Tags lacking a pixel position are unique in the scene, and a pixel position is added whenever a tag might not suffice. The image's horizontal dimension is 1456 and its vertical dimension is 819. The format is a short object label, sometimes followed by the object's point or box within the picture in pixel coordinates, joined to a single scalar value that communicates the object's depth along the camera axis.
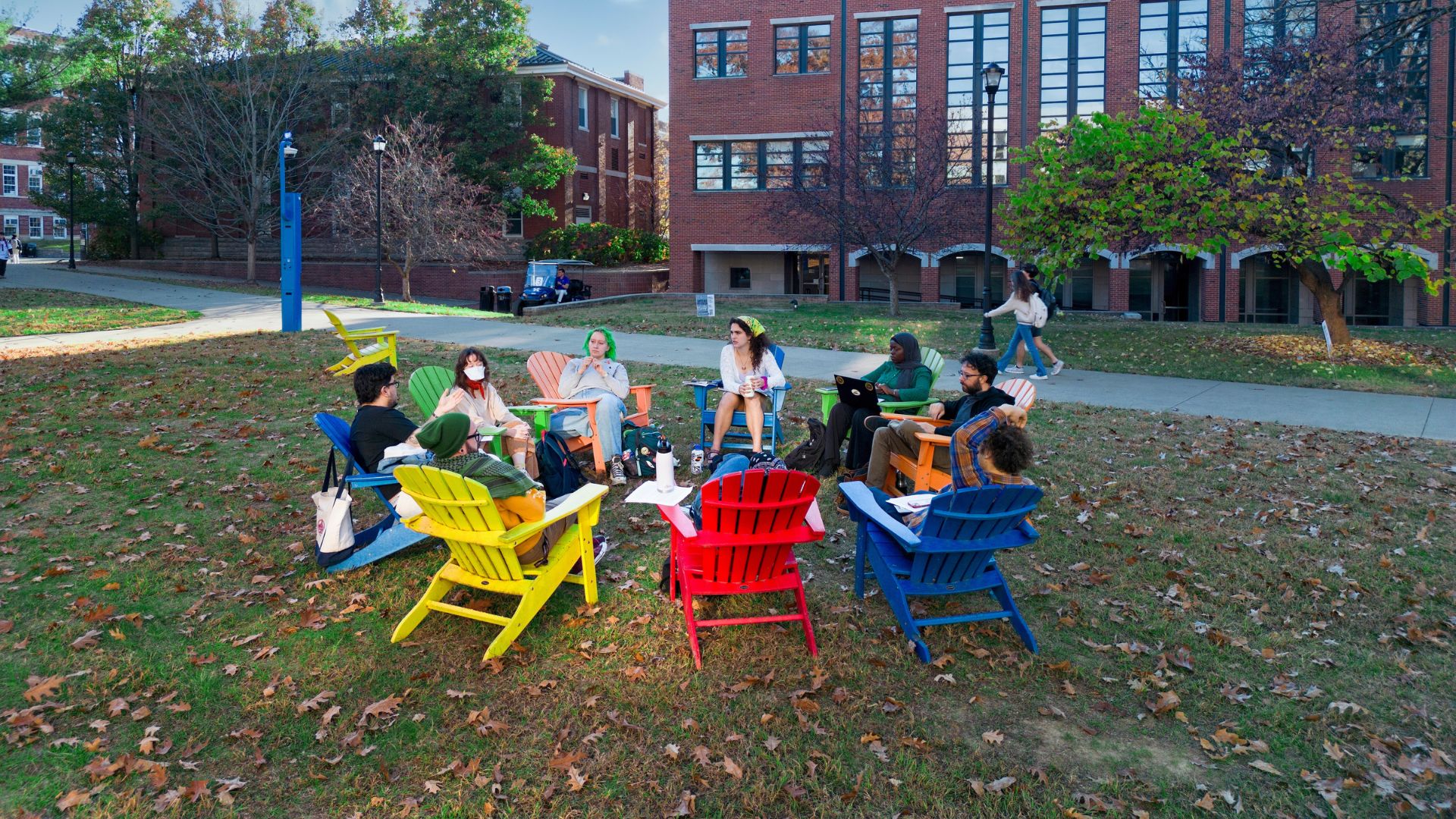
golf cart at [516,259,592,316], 33.97
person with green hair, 8.66
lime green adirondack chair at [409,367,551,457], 8.67
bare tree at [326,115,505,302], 34.59
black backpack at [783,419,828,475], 8.77
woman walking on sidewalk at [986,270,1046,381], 14.55
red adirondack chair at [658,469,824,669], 5.20
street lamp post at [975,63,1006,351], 17.58
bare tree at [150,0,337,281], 38.88
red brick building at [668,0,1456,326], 31.53
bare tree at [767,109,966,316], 28.36
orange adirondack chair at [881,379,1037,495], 7.36
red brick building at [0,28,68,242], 65.81
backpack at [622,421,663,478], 8.65
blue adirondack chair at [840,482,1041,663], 5.27
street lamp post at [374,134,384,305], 29.75
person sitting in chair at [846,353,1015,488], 7.01
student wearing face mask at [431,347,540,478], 7.69
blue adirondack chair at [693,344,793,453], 9.20
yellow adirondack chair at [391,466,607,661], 5.25
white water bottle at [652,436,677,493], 6.34
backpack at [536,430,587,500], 7.40
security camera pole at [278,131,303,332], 18.47
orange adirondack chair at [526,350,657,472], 9.35
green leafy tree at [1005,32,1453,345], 17.36
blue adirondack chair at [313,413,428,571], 6.47
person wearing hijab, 8.55
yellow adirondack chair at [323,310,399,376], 13.45
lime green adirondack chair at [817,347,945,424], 8.68
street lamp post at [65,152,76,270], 42.25
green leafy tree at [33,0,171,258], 41.66
